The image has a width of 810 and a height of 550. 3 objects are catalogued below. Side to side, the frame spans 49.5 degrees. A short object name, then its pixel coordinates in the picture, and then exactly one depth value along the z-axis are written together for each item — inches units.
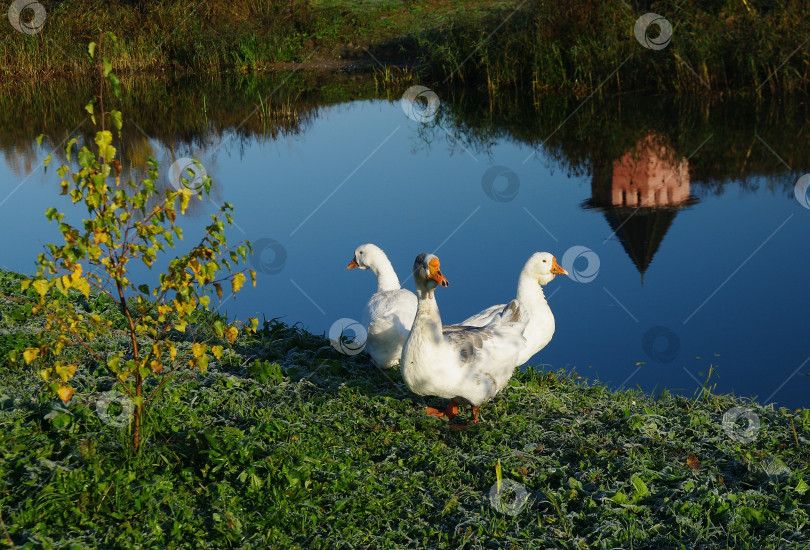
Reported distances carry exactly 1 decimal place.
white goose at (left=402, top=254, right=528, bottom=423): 213.8
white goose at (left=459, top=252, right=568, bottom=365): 258.2
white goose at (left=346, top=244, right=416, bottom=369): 251.9
